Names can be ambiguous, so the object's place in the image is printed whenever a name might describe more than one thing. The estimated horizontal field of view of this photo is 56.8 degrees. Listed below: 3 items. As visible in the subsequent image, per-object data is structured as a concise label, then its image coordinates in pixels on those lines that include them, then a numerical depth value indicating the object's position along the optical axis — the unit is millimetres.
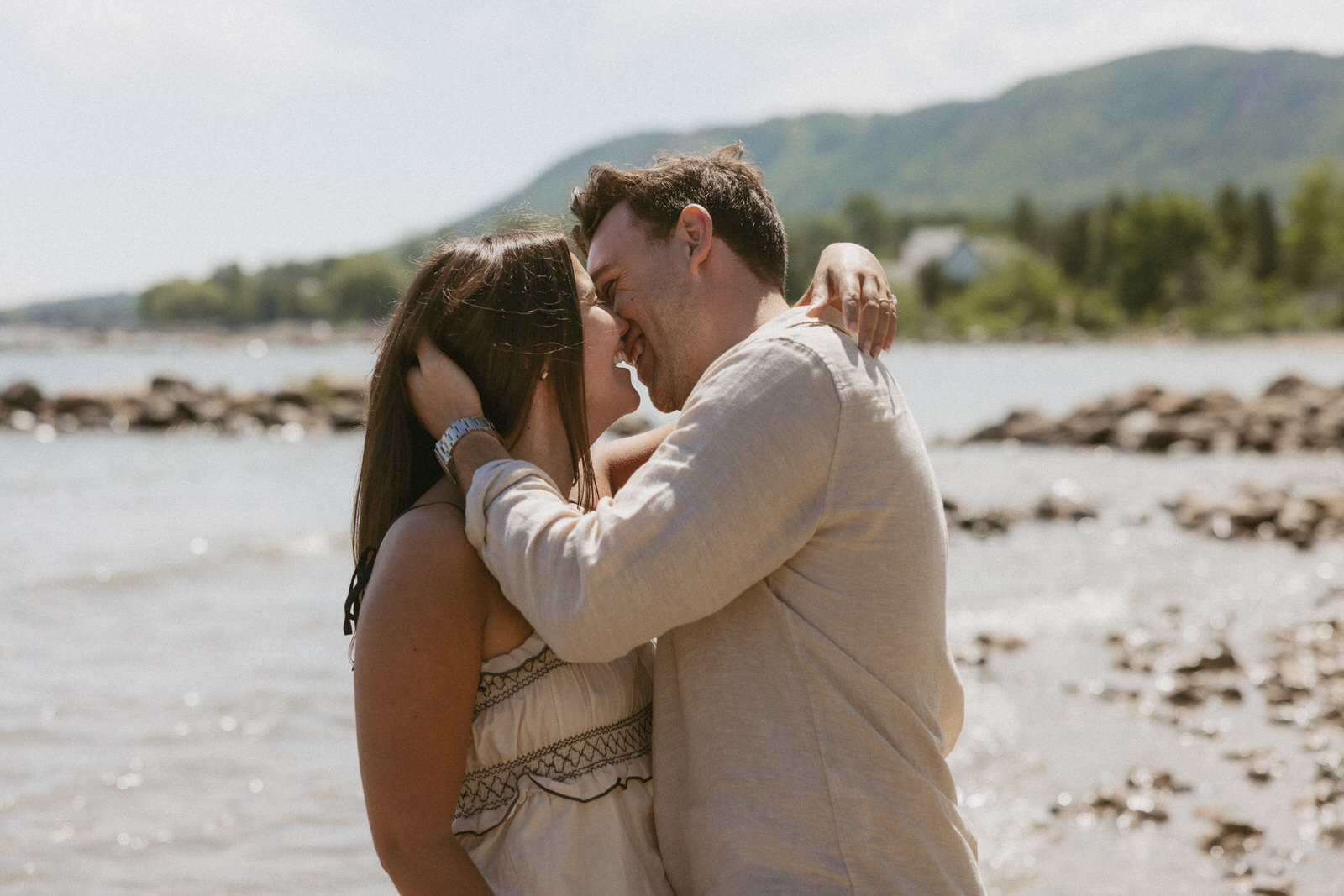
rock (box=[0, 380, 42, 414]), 31391
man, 2133
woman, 2213
